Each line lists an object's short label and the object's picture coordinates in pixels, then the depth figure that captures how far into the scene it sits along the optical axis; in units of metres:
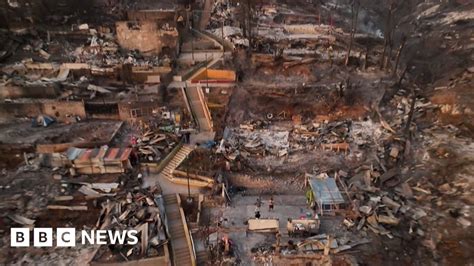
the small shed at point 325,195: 19.69
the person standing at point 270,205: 20.38
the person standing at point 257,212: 19.42
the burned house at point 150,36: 34.31
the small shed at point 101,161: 22.91
